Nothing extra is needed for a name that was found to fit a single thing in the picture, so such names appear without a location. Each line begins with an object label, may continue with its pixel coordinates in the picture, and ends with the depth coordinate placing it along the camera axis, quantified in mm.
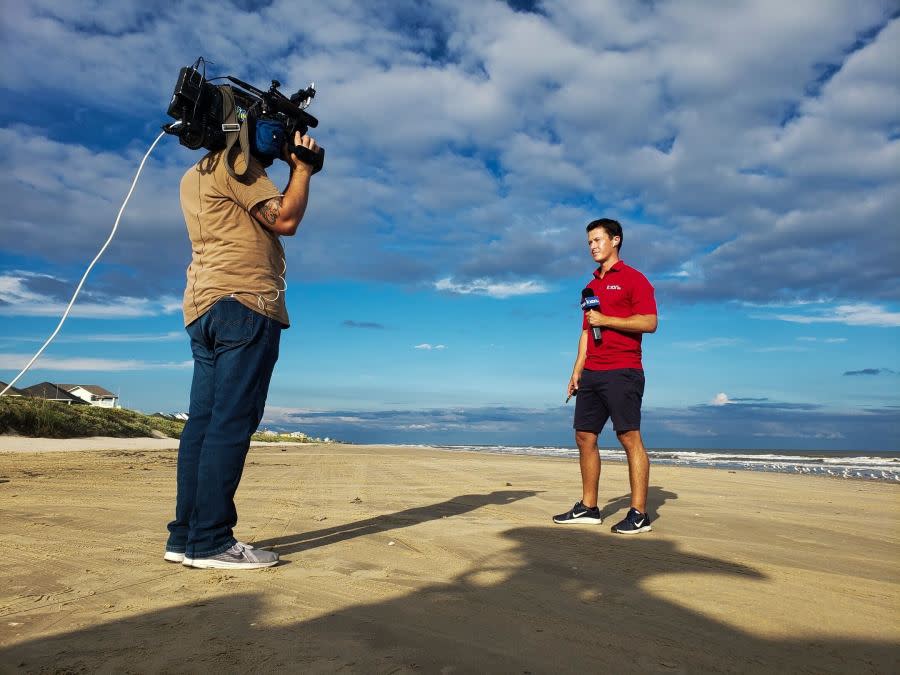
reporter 4477
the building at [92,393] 42500
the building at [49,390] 29648
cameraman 2904
